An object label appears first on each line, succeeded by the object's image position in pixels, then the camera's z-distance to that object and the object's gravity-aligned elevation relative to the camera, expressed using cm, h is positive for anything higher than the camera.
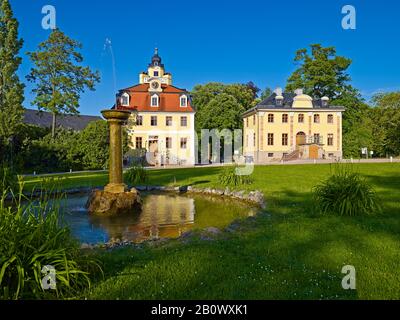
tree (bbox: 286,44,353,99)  4925 +1283
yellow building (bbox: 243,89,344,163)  4303 +397
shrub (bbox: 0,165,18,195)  1128 -78
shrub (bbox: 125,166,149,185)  1781 -105
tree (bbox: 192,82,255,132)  4716 +893
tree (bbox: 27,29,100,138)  3438 +888
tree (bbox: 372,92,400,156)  4278 +436
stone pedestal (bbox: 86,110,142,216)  1024 -115
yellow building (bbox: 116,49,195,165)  3975 +428
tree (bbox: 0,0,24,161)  2691 +658
